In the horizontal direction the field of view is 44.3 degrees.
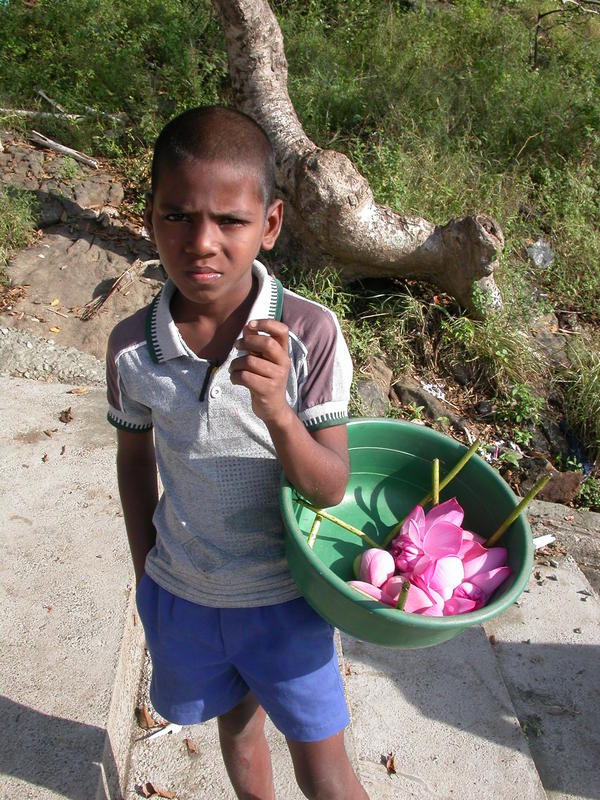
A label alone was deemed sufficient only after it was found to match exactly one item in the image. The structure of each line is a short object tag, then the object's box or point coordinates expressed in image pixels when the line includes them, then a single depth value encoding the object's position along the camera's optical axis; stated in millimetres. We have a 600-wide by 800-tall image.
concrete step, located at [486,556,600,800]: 2343
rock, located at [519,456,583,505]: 3799
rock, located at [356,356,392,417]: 3887
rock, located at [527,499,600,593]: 3438
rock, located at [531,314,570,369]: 4477
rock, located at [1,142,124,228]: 4758
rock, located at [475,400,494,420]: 4156
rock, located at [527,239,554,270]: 5020
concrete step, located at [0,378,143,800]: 1805
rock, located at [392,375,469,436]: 4035
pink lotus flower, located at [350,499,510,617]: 1277
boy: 1270
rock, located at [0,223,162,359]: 3906
